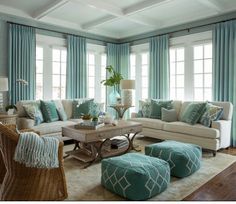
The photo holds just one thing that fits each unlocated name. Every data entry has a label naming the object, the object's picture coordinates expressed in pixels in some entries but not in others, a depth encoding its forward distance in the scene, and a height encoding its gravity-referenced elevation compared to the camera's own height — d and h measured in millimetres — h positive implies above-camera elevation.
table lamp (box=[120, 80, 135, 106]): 5996 +101
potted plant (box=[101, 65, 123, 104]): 6410 +366
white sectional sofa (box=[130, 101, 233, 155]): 4164 -704
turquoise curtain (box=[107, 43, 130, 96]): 7078 +1163
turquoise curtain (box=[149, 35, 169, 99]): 6020 +738
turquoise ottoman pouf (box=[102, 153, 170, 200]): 2453 -905
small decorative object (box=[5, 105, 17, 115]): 4609 -297
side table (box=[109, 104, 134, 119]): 6043 -372
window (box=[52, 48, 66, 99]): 5934 +559
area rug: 2584 -1123
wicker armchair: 2277 -864
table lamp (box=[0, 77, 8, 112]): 4468 +199
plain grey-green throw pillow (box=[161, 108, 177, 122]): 5062 -446
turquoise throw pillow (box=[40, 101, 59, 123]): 4858 -355
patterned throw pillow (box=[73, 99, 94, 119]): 5470 -346
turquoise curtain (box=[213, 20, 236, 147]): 4816 +684
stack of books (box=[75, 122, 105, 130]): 3734 -515
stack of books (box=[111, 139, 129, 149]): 4191 -903
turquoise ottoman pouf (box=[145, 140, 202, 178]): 3107 -849
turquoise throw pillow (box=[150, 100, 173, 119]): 5363 -283
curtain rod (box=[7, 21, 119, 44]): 5223 +1606
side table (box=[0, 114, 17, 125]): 4306 -460
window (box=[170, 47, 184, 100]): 5887 +565
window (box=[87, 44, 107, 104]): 6734 +705
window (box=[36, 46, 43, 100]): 5645 +538
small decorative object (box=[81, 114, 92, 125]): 3867 -411
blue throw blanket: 2230 -565
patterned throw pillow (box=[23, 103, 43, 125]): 4599 -375
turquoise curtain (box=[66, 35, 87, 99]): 6074 +724
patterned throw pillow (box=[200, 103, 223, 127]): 4328 -369
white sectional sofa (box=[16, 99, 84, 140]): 4465 -606
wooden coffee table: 3513 -678
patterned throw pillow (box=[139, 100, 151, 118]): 5594 -333
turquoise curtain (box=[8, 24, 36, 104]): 5105 +751
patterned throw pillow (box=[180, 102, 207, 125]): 4539 -349
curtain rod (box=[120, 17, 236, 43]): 5084 +1616
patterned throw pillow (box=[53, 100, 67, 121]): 5176 -374
